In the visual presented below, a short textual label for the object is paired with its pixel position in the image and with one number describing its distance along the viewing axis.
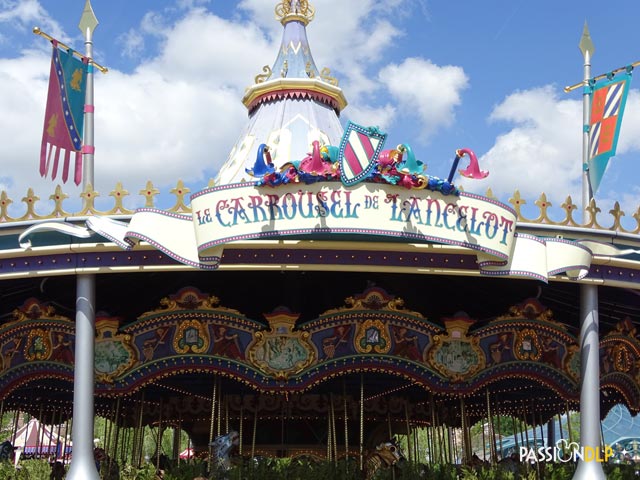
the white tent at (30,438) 44.66
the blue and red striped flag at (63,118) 12.82
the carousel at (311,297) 10.45
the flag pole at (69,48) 12.61
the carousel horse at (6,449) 15.34
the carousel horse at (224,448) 12.18
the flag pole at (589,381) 10.85
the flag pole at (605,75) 12.70
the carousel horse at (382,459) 12.65
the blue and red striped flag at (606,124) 12.59
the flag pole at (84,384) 10.25
